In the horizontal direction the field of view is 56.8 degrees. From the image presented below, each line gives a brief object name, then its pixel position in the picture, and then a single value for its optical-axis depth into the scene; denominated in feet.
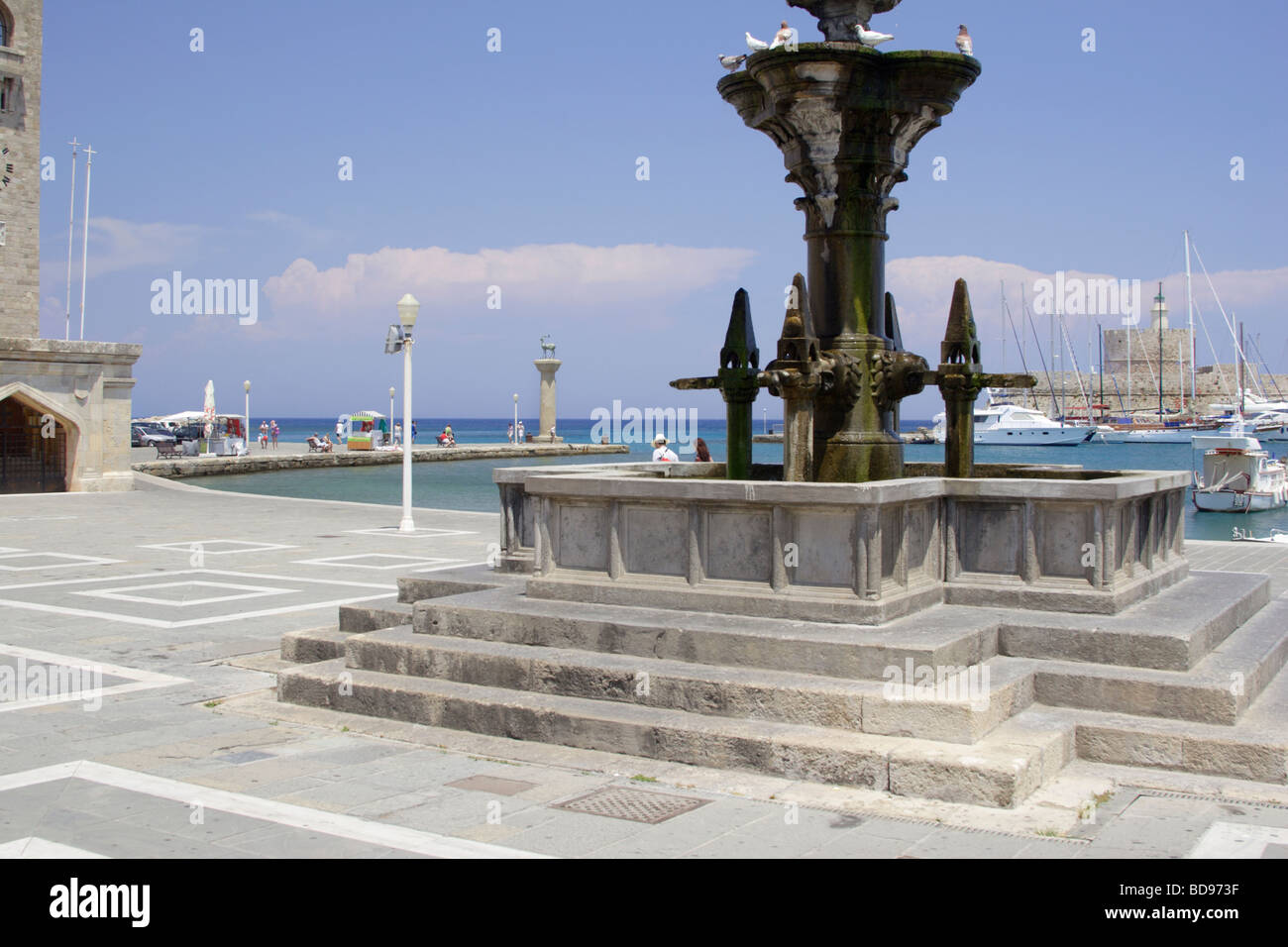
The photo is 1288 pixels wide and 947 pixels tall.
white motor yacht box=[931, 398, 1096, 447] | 309.63
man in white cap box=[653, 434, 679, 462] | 58.39
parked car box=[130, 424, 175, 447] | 221.89
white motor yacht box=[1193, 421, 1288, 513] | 131.34
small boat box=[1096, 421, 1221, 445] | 348.18
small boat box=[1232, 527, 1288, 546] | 76.01
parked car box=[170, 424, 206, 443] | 245.10
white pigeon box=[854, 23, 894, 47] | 31.19
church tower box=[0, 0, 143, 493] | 99.19
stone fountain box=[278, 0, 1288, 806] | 22.07
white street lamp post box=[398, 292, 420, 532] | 69.00
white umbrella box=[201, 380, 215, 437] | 197.06
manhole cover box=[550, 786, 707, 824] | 19.76
